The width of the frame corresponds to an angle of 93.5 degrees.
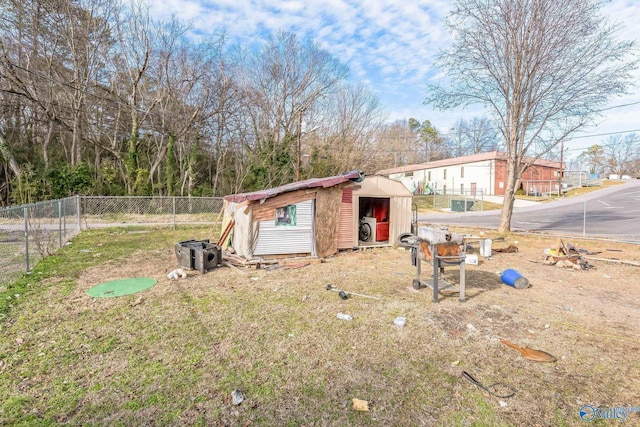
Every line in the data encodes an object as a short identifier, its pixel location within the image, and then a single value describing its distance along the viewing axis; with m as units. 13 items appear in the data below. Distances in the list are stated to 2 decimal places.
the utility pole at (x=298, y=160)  18.82
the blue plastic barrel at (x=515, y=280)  6.09
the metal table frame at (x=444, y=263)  5.14
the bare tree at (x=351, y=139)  28.09
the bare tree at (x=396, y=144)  31.59
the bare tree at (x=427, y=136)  50.99
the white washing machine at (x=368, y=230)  11.33
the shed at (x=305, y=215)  8.38
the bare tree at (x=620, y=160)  61.80
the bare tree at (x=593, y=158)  63.22
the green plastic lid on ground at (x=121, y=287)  5.57
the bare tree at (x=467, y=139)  51.56
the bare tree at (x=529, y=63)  11.22
